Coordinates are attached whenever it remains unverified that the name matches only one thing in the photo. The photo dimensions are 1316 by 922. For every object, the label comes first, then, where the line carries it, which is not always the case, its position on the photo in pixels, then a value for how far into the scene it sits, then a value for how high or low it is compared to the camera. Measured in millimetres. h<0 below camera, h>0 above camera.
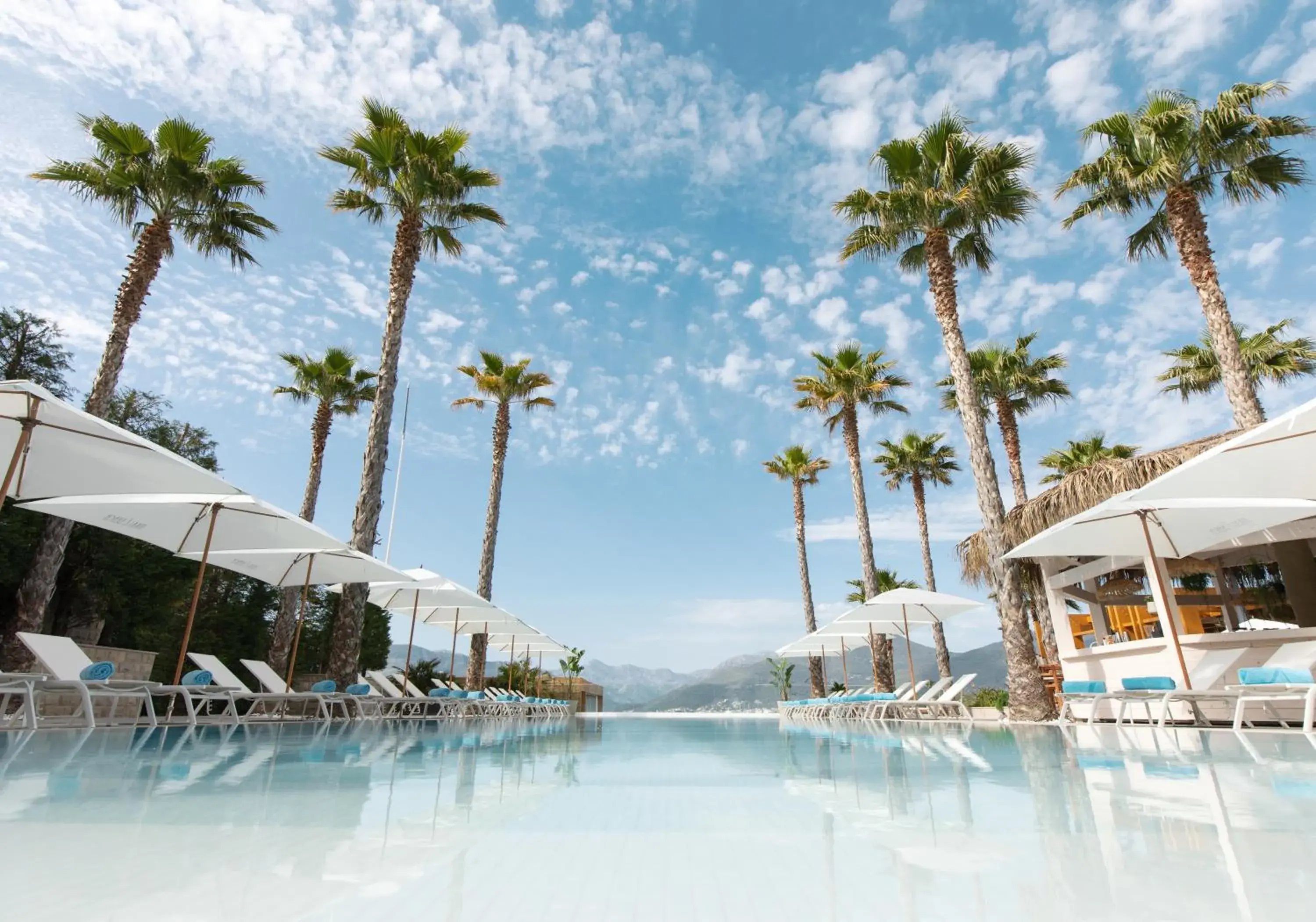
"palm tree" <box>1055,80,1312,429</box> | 12469 +10051
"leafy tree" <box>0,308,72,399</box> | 14500 +7407
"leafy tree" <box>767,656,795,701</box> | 28483 +756
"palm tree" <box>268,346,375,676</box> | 18906 +8823
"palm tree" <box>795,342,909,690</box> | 20891 +9390
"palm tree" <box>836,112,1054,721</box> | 12945 +10181
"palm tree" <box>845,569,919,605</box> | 26234 +4252
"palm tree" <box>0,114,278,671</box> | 12172 +9635
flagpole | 27312 +9611
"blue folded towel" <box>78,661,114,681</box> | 7480 +247
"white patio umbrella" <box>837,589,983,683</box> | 14516 +1898
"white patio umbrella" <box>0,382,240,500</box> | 5922 +2330
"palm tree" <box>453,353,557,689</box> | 19891 +9124
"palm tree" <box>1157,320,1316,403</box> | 18766 +9166
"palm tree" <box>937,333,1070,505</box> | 19672 +8965
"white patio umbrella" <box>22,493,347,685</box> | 7965 +2225
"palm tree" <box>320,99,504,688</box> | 13203 +11118
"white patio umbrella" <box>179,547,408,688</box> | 10883 +2110
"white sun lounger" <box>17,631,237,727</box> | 6934 +108
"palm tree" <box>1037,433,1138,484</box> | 22125 +7821
